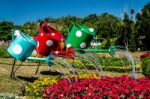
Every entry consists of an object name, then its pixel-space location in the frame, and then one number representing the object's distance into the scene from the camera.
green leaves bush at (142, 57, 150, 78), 8.37
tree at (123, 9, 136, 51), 23.97
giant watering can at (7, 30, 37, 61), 7.42
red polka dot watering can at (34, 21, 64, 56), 8.28
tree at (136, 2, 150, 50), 25.67
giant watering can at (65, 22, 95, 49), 9.04
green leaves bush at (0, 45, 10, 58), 12.96
